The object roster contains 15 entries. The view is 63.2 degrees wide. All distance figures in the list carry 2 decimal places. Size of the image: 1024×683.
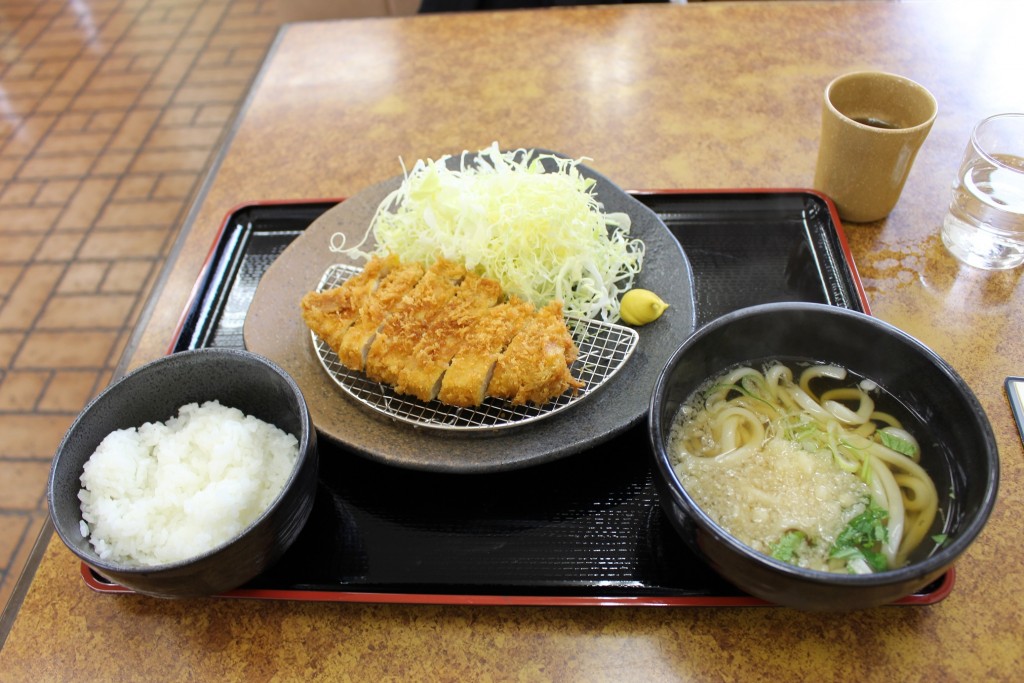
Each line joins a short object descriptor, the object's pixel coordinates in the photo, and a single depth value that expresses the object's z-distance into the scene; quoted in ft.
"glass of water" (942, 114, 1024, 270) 1.78
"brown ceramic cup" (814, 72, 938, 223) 1.83
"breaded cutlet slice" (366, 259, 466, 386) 1.62
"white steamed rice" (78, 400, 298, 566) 1.34
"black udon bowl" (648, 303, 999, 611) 1.14
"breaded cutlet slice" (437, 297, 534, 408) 1.56
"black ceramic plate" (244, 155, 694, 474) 1.50
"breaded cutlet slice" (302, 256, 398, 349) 1.68
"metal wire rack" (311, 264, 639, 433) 1.58
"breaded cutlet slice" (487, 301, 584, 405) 1.55
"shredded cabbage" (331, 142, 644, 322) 1.81
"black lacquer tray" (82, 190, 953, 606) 1.38
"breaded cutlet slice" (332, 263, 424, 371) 1.63
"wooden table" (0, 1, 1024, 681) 1.32
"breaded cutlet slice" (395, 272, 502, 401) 1.59
